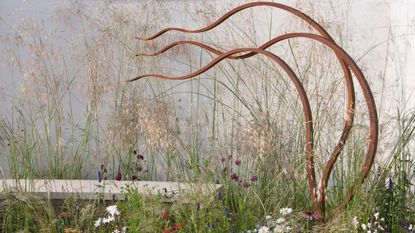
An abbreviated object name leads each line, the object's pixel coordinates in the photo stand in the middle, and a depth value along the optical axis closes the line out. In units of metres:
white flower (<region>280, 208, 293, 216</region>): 3.09
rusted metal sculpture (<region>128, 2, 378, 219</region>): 2.96
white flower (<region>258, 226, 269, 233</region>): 2.85
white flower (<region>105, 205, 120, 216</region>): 3.10
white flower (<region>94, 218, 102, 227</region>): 3.18
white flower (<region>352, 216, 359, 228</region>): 2.92
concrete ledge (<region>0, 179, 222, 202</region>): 3.47
